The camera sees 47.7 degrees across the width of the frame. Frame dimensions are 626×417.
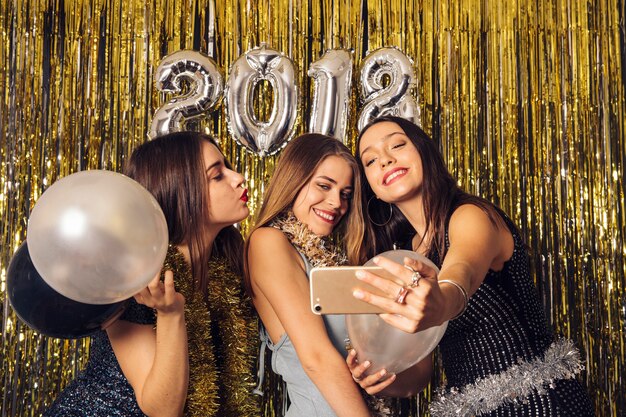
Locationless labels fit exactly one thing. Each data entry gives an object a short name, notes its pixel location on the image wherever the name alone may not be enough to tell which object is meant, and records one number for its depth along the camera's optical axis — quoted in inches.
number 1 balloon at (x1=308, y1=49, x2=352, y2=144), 108.1
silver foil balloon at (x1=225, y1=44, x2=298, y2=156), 108.5
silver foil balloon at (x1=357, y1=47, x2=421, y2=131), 107.0
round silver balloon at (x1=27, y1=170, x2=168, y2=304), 51.1
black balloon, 56.4
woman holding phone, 65.3
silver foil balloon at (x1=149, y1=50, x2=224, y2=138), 106.5
